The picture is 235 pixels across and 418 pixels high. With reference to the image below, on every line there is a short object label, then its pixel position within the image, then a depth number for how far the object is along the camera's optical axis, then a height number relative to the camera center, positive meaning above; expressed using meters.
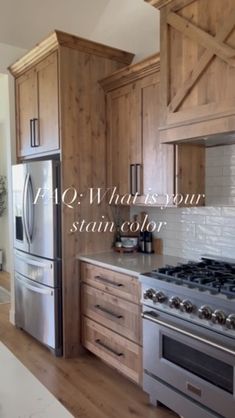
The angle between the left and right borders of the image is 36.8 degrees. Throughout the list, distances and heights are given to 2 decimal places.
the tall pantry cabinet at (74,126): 2.95 +0.57
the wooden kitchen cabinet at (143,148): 2.56 +0.34
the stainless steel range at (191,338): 1.85 -0.84
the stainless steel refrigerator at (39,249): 3.02 -0.52
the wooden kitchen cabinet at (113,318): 2.48 -0.97
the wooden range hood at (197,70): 1.91 +0.71
